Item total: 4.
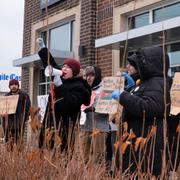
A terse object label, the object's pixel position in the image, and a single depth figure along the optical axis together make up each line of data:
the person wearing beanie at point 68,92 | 4.32
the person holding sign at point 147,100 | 3.29
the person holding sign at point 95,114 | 5.08
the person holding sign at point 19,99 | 6.27
